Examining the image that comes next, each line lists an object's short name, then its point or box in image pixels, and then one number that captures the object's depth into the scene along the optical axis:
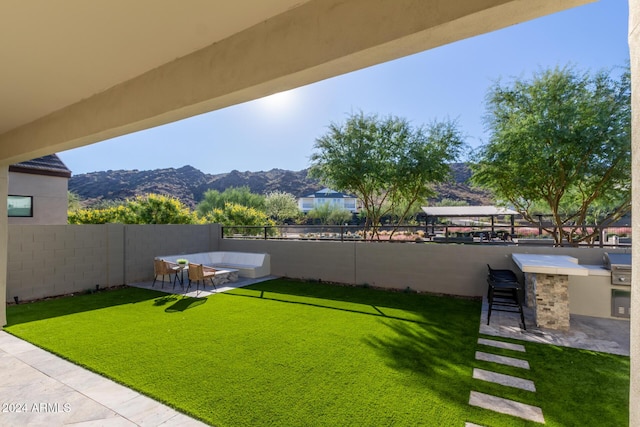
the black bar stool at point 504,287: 4.91
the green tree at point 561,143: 6.79
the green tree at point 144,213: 11.78
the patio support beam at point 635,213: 0.75
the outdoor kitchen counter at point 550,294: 4.73
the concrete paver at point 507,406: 2.72
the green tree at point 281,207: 31.64
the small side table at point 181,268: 7.93
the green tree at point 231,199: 31.09
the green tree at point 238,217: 14.20
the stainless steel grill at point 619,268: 5.01
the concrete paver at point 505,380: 3.20
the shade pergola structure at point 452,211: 12.36
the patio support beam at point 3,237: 4.82
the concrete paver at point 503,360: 3.68
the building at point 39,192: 11.26
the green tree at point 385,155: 9.41
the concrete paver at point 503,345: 4.14
